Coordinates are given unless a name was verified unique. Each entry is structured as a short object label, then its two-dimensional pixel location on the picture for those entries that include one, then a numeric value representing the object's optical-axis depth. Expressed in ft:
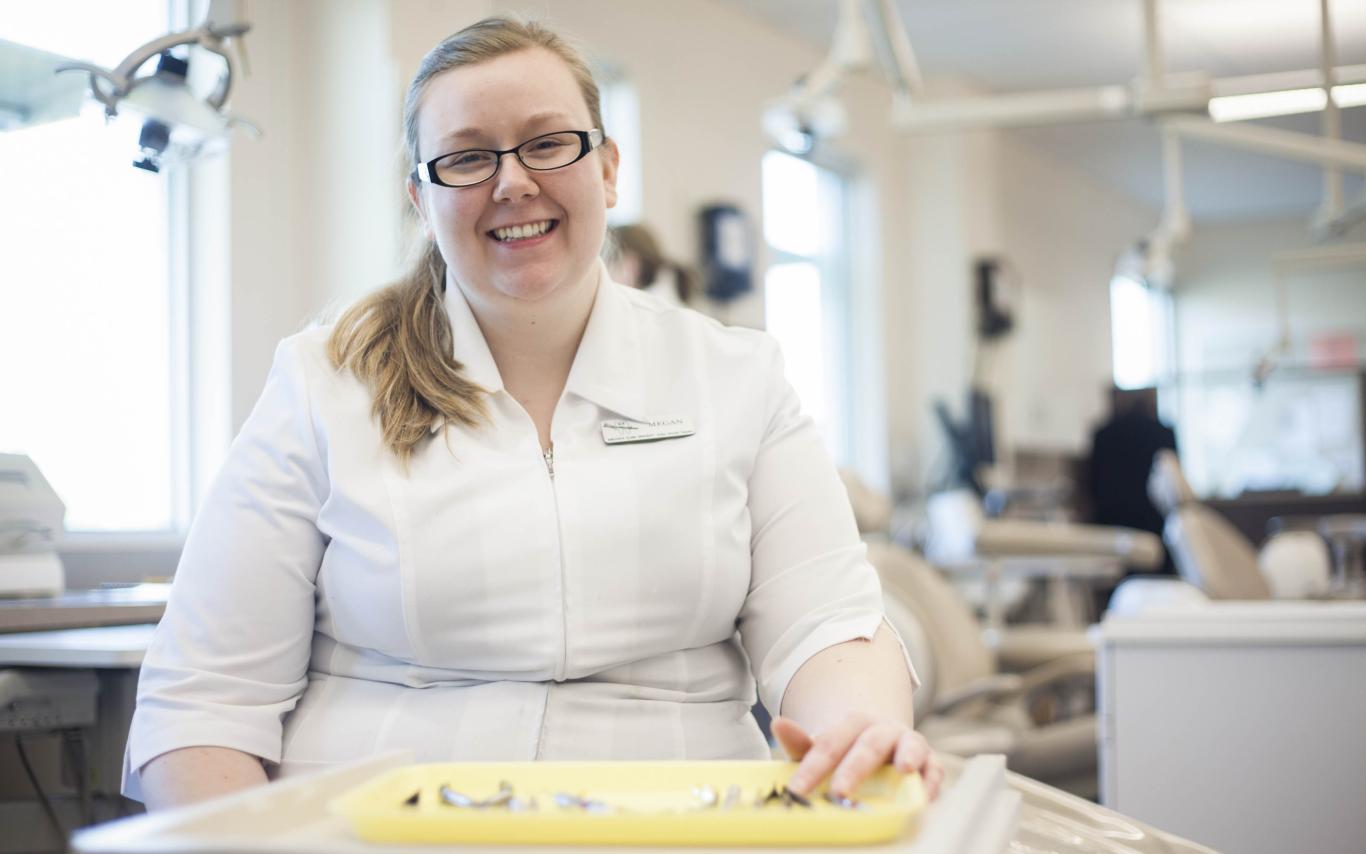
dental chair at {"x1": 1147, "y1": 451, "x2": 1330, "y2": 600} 9.80
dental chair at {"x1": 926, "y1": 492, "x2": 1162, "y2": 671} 12.00
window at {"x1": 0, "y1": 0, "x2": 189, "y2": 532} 7.82
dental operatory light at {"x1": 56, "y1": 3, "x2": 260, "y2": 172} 6.42
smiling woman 3.76
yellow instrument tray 1.96
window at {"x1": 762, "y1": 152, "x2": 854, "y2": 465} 19.13
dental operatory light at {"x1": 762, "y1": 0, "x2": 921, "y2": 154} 8.31
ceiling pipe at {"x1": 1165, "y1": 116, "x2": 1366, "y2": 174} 10.59
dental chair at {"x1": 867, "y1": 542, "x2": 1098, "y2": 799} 9.30
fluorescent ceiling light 17.85
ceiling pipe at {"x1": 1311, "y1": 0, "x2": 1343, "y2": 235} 10.96
